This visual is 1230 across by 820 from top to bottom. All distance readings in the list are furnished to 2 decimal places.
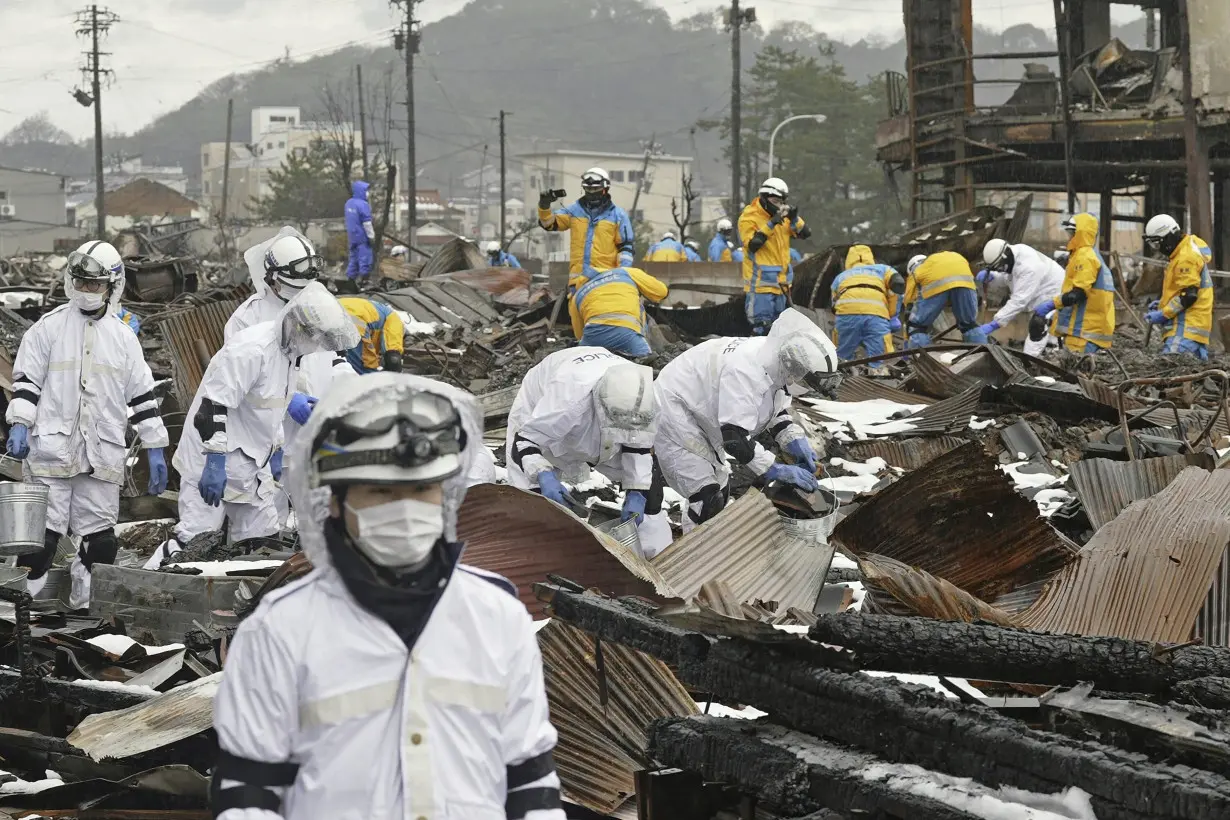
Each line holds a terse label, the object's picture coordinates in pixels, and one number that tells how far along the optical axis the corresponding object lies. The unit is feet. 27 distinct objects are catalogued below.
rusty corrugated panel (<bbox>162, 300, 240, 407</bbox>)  86.02
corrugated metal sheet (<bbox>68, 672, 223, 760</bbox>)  32.37
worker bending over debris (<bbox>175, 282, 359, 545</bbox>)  53.42
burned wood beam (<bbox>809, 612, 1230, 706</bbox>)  28.17
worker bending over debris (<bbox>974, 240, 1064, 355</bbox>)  107.96
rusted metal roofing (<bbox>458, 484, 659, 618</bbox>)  38.88
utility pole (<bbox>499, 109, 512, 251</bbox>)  370.41
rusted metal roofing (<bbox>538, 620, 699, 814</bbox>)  32.19
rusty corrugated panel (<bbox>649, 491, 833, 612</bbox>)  43.73
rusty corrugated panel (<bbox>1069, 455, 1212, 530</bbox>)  55.01
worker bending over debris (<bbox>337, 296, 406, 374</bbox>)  70.95
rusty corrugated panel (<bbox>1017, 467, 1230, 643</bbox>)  37.81
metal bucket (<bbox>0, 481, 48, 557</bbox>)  51.98
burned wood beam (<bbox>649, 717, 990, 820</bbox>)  24.70
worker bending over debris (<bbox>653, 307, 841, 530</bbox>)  51.29
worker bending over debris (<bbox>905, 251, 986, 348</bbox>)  99.40
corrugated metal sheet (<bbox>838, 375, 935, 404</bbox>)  87.20
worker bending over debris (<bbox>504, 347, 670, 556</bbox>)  48.93
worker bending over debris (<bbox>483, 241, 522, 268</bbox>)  168.55
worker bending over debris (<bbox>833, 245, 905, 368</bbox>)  95.04
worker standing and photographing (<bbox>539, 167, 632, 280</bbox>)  96.27
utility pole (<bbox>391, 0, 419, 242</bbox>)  304.09
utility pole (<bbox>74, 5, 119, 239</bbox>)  385.29
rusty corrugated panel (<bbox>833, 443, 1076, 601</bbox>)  47.47
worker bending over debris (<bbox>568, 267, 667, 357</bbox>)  71.10
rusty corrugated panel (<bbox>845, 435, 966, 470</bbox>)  74.74
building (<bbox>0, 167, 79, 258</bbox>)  594.65
